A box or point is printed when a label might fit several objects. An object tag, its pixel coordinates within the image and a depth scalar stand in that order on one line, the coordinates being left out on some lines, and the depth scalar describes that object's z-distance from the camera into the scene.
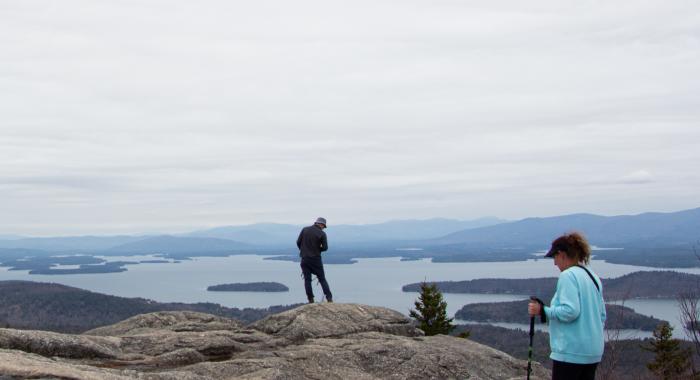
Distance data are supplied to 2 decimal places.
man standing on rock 18.28
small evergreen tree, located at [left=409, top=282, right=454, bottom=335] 38.78
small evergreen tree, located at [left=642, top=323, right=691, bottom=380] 44.12
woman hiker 7.81
